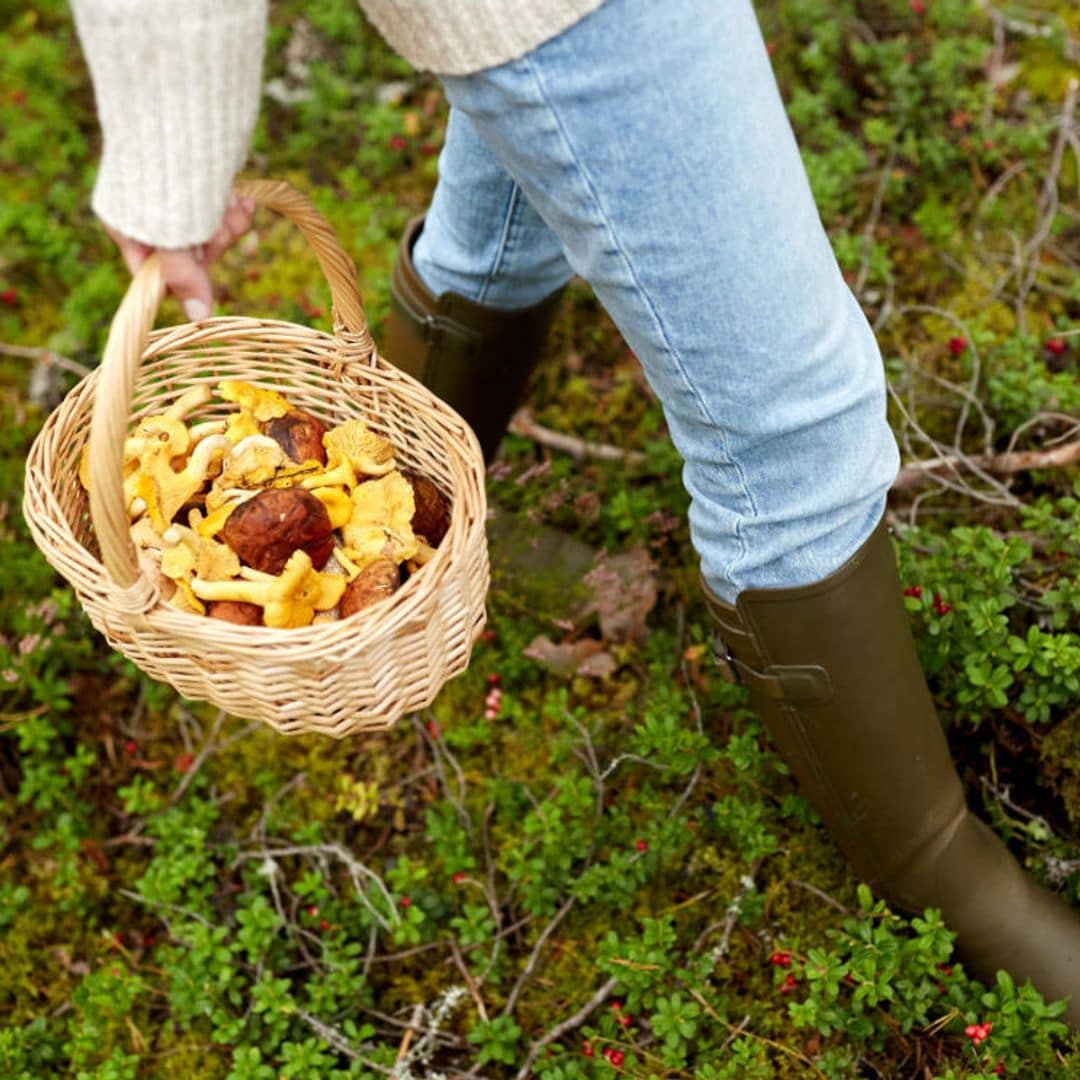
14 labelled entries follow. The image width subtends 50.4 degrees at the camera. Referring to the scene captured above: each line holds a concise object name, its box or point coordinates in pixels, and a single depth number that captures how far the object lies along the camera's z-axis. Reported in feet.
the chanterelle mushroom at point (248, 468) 5.82
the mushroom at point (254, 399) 6.13
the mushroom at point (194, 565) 5.37
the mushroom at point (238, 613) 5.22
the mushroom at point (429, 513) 6.07
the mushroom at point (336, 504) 5.73
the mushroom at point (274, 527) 5.34
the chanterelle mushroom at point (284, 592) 5.17
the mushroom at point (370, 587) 5.48
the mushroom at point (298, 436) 6.04
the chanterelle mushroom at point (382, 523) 5.72
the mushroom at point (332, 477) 5.81
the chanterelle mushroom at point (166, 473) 5.77
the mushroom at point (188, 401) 6.22
